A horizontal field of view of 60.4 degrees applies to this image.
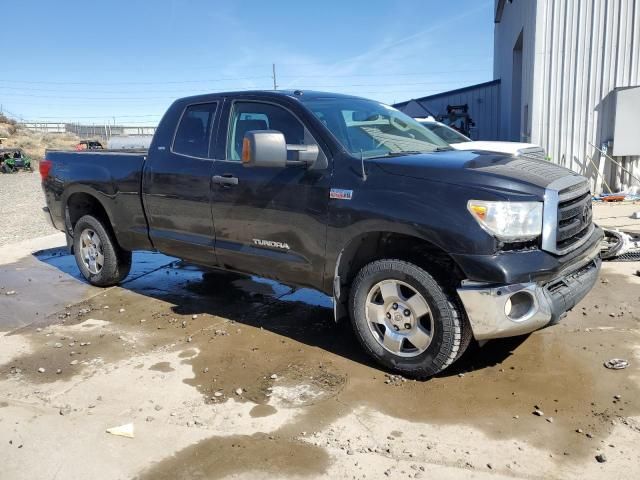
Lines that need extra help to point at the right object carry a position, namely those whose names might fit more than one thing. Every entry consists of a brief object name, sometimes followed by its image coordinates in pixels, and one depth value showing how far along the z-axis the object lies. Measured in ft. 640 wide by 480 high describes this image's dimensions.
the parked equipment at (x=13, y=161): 100.63
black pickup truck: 10.95
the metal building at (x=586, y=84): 38.70
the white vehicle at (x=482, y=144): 30.45
